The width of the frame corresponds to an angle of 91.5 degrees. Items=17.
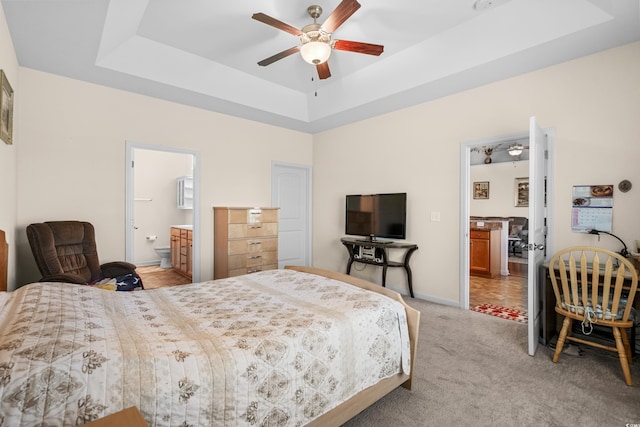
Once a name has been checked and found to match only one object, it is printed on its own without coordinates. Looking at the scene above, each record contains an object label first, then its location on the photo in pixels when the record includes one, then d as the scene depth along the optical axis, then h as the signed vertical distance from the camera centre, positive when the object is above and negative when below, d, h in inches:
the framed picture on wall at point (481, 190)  330.3 +25.4
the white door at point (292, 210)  215.9 +2.2
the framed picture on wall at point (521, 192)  307.3 +21.7
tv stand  165.8 -22.3
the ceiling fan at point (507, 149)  245.8 +54.8
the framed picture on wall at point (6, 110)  87.4 +31.5
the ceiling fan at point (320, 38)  93.6 +59.0
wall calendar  111.3 +2.2
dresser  171.3 -15.7
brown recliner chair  110.7 -15.8
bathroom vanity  197.9 -25.1
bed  38.2 -22.0
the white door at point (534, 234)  99.7 -6.6
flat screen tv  168.9 -1.1
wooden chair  85.0 -26.3
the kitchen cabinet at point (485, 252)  216.1 -27.3
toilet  242.6 -34.0
